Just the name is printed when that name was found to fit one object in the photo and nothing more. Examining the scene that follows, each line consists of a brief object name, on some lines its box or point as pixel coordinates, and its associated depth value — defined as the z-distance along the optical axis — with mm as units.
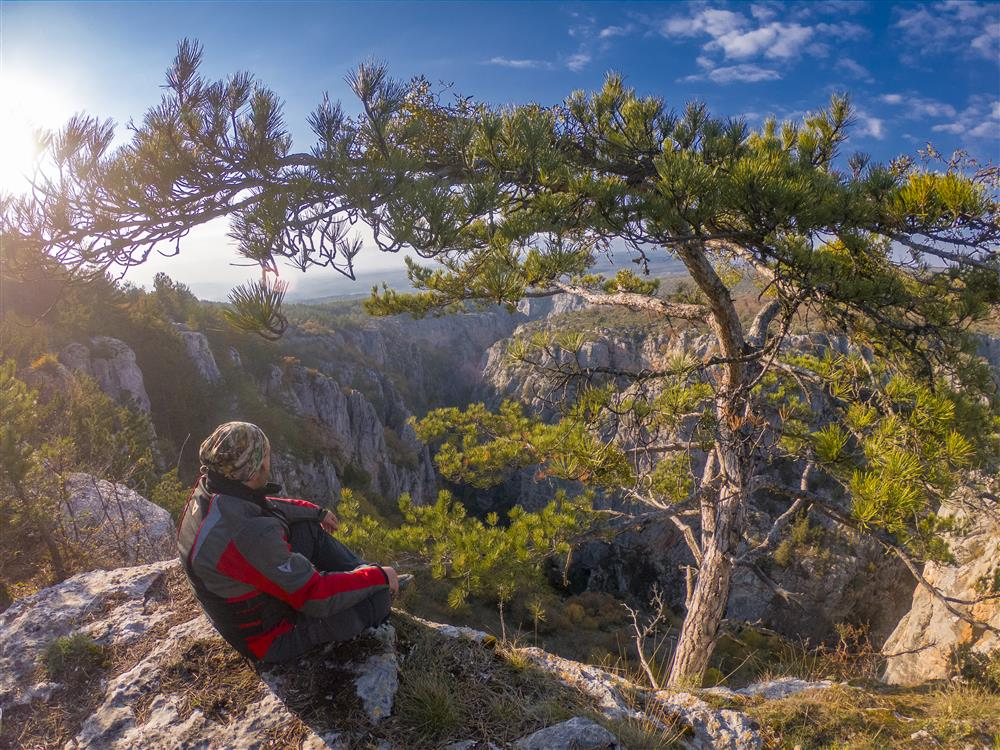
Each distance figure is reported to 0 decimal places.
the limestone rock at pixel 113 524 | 5520
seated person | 2127
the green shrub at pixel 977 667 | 3908
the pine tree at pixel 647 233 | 2473
